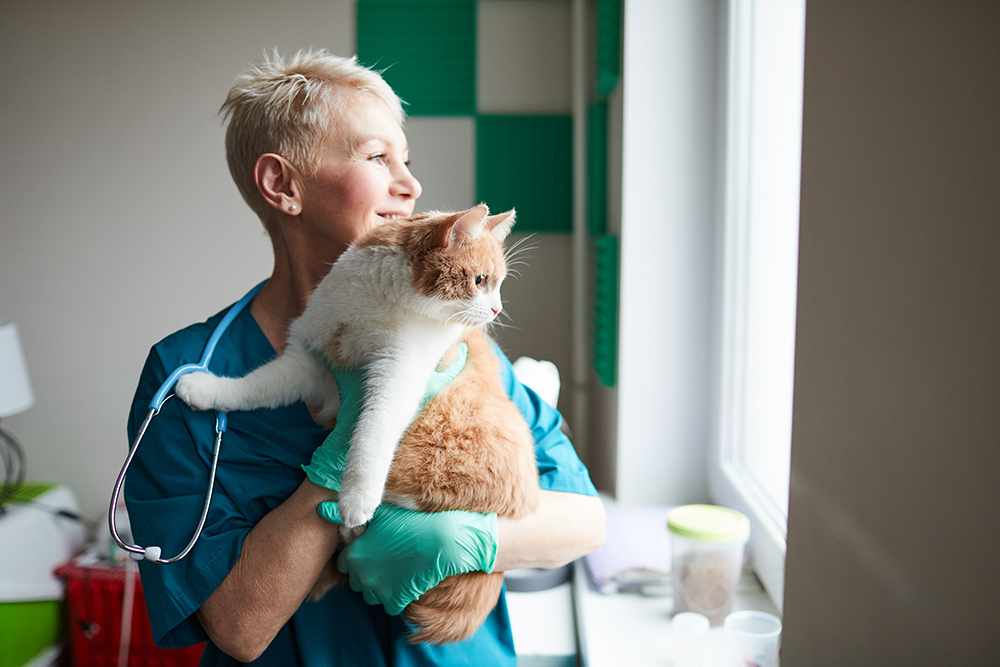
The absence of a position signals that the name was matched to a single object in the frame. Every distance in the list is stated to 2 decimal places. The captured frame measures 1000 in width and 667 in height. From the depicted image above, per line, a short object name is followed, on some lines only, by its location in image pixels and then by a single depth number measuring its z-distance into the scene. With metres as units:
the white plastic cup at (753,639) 1.19
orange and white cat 0.83
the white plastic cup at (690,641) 1.30
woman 0.85
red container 2.28
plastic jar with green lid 1.40
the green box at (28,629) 2.18
